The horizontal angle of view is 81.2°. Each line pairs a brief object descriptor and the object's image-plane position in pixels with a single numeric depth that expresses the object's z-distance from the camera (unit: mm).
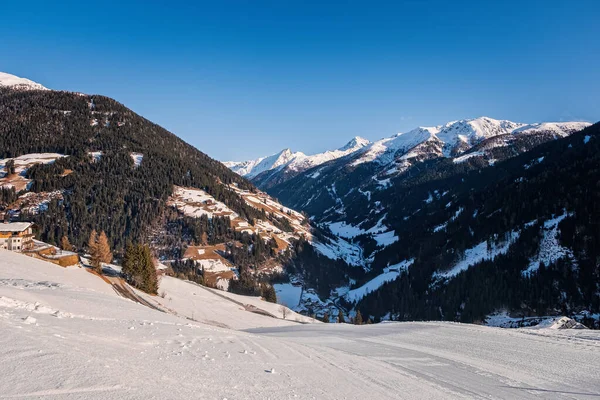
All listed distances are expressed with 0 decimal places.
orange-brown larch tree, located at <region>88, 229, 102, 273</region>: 67125
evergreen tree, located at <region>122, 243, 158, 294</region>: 63094
